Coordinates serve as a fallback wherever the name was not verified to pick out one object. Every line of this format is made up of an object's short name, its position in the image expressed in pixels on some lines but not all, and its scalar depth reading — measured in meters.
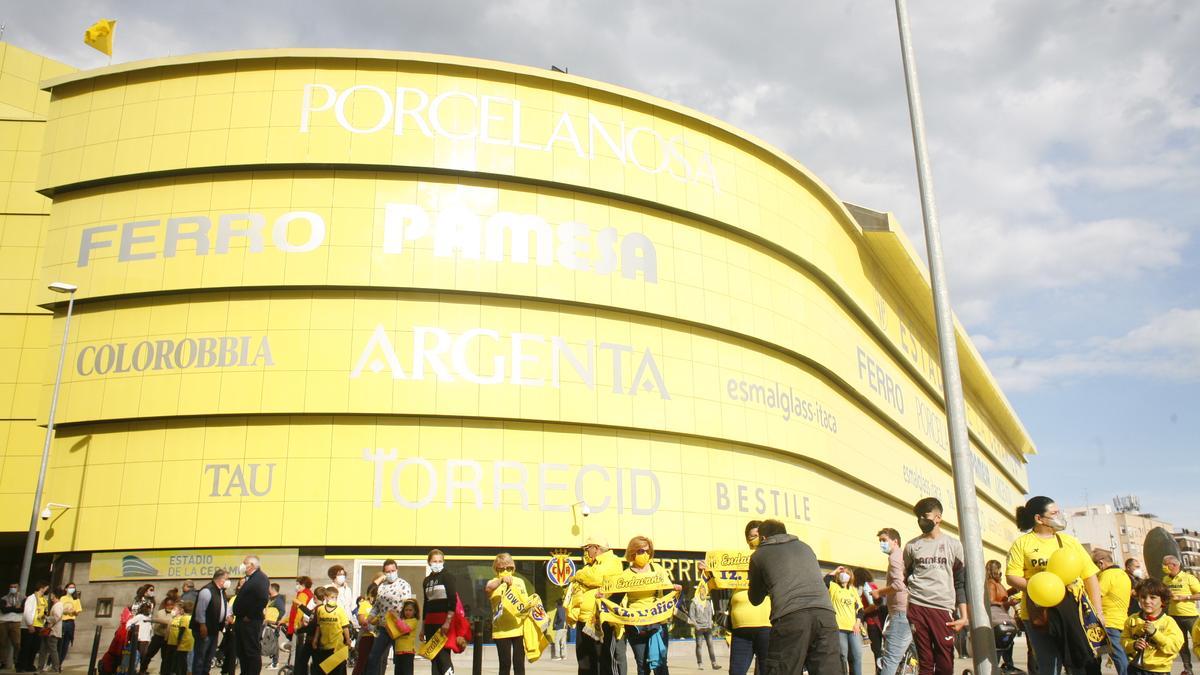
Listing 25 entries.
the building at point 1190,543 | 145.60
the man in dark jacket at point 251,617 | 11.48
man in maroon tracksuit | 8.30
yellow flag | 33.09
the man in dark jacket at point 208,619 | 12.48
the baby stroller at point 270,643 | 20.28
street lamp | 22.53
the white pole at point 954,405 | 8.31
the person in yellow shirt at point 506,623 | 11.34
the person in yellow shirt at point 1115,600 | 10.07
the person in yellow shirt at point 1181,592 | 13.23
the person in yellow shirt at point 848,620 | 11.98
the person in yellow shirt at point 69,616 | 20.80
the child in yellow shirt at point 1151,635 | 9.27
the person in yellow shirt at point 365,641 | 10.90
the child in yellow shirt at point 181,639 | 15.18
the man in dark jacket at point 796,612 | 6.57
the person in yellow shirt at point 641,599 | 9.74
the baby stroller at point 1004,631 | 12.69
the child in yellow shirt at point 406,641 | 10.45
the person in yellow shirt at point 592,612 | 10.05
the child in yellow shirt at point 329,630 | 11.55
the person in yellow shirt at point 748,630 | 9.09
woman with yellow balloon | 7.60
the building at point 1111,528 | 136.00
